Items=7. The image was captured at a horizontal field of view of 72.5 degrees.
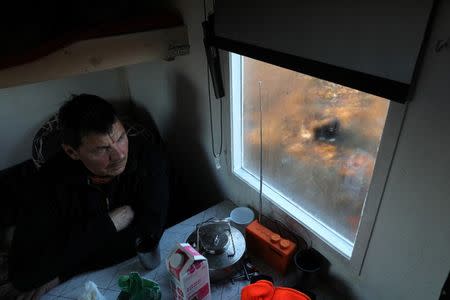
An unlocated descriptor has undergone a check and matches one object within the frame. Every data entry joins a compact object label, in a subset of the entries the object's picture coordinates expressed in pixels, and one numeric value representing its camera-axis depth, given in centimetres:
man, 109
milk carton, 82
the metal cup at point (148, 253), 105
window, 84
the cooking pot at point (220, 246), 99
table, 100
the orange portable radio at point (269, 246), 102
